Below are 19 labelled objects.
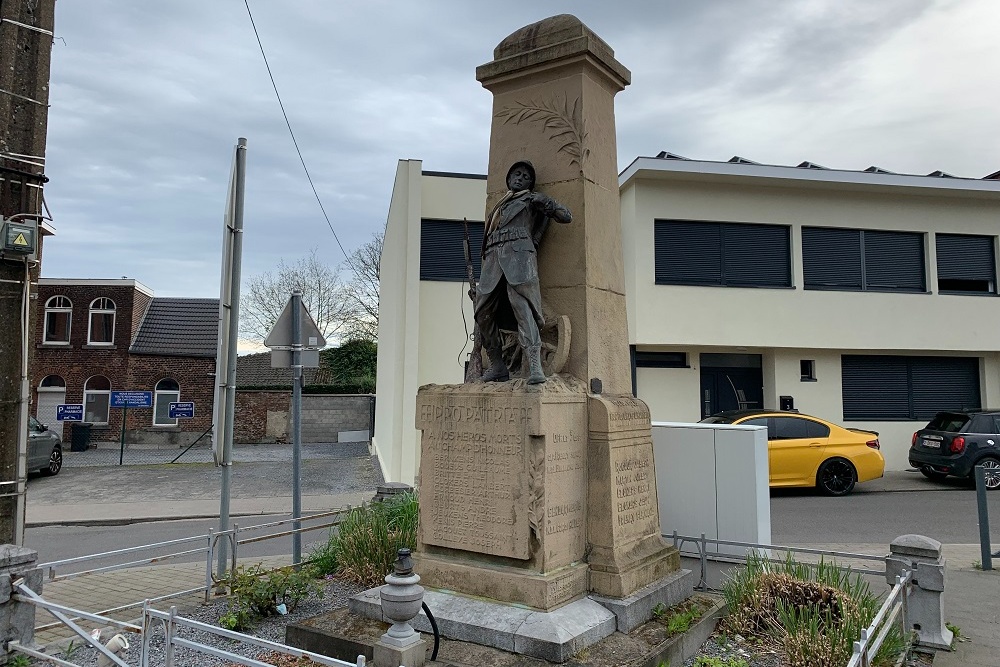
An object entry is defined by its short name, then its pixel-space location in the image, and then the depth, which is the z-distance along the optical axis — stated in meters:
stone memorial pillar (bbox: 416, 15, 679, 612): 4.77
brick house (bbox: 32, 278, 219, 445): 25.42
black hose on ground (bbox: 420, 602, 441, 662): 4.13
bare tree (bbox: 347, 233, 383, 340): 41.09
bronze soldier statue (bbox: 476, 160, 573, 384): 5.19
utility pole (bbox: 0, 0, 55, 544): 5.65
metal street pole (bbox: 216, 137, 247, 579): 6.27
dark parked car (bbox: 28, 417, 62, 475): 16.61
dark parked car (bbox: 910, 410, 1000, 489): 13.96
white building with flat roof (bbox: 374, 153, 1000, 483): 15.68
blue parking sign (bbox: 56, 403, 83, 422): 22.83
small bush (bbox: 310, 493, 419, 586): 6.22
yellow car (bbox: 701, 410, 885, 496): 13.07
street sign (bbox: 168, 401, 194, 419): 24.23
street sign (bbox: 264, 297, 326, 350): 7.41
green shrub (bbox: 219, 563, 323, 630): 5.43
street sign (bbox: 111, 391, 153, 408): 22.81
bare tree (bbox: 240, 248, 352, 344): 42.88
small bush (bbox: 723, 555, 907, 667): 4.43
